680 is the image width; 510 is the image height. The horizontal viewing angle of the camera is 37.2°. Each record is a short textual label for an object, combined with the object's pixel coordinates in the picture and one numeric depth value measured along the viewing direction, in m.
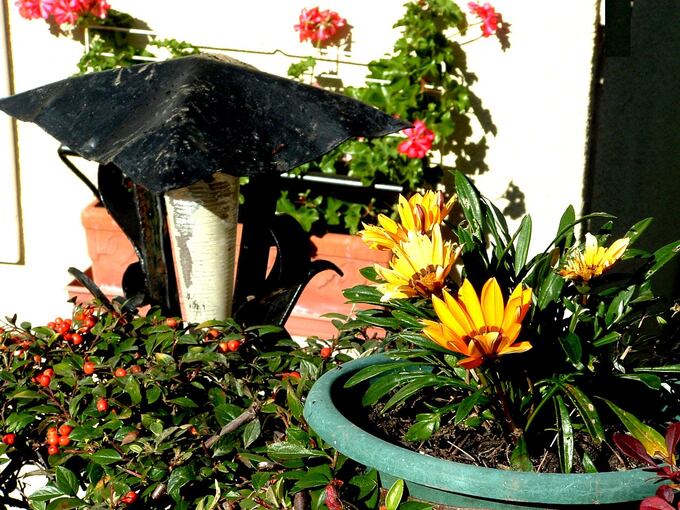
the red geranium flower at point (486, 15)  3.73
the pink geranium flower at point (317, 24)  3.81
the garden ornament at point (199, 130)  2.15
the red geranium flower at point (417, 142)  3.78
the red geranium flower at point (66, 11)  3.89
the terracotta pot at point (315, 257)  3.77
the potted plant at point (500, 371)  1.53
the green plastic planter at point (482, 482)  1.50
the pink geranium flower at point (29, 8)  3.93
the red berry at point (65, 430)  1.96
